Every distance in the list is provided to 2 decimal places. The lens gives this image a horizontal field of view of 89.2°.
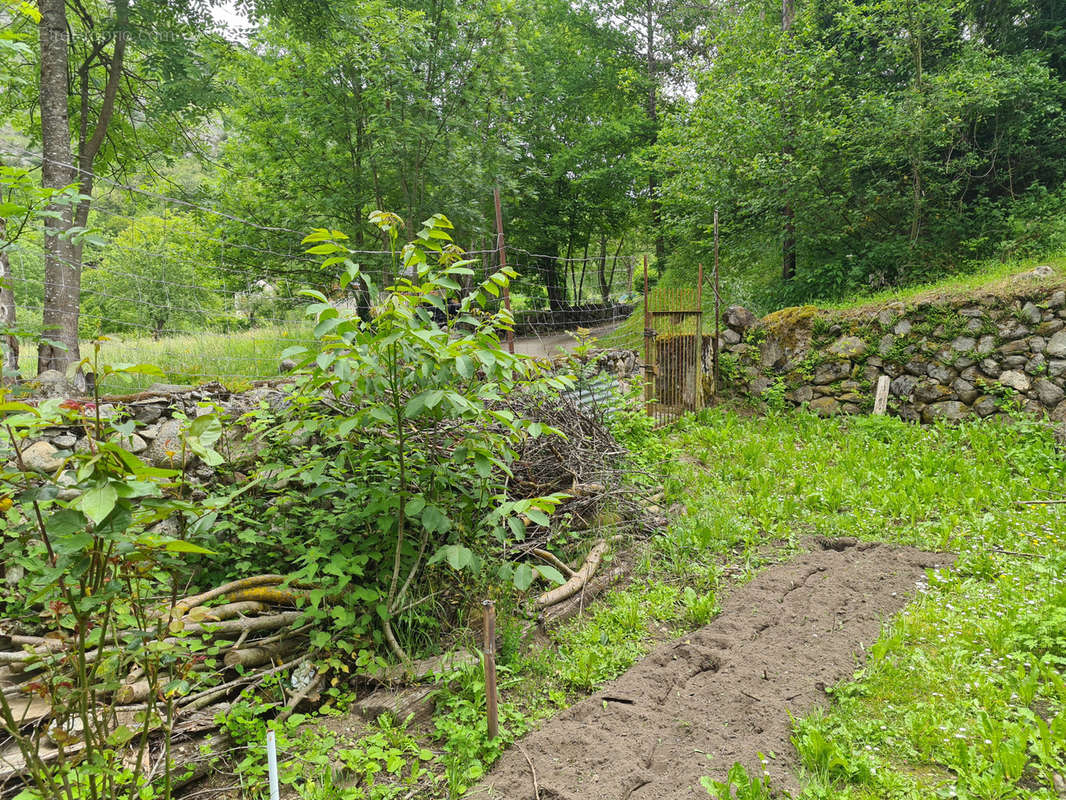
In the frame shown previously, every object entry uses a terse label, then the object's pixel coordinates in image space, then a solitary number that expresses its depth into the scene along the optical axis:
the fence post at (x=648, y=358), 7.05
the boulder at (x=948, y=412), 6.48
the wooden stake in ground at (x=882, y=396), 6.86
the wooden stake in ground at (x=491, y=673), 2.10
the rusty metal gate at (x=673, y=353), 7.16
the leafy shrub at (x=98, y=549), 1.13
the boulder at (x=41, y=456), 3.16
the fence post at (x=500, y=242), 4.38
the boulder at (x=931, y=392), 6.65
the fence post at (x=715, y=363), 8.13
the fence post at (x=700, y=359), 7.34
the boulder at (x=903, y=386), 6.89
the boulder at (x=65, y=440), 3.29
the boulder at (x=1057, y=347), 5.86
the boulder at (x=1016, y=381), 6.11
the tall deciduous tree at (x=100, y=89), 4.30
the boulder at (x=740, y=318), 8.29
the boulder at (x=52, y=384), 3.47
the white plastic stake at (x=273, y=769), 1.35
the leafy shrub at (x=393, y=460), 2.18
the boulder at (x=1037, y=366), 5.98
